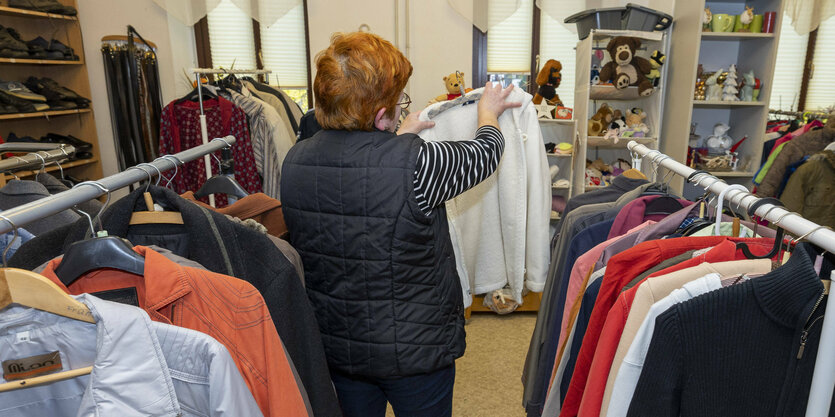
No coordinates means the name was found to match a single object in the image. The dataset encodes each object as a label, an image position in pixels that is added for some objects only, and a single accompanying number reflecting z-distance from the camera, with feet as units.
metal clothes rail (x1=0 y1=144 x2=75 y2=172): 4.25
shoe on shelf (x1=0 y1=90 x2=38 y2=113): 10.03
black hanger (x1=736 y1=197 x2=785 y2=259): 3.10
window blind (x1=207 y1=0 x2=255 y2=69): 13.15
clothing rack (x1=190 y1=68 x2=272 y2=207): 7.73
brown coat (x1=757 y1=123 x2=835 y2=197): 9.30
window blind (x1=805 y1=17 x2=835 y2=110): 11.37
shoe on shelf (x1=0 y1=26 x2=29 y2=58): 10.14
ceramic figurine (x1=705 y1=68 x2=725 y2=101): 11.09
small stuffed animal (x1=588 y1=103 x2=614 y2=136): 11.24
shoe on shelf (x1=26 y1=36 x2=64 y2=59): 10.79
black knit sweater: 2.67
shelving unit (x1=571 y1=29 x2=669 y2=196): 10.43
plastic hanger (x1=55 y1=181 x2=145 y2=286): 2.79
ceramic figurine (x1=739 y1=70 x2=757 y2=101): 10.81
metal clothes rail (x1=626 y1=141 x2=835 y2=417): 2.54
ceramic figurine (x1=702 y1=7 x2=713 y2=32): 10.77
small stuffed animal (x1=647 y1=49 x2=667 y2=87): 10.47
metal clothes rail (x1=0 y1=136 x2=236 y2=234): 2.61
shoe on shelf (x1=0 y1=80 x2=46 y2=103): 10.26
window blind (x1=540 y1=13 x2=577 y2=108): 12.82
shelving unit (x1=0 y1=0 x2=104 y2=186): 11.50
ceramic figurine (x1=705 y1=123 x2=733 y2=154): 11.48
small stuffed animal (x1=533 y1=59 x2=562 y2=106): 11.23
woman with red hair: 3.78
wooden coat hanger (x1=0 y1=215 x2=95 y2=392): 2.38
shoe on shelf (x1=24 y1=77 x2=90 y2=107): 11.02
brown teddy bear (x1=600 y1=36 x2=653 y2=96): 10.43
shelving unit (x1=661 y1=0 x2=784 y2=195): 10.60
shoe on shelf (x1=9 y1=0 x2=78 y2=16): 10.61
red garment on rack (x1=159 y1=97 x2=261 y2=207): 9.16
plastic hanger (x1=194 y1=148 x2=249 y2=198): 4.76
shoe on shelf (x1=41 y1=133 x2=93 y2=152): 11.18
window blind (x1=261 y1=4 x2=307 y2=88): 13.10
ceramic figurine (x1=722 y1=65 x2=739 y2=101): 10.98
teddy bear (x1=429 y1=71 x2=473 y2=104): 11.07
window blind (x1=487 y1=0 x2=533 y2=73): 12.87
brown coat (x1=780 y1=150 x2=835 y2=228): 8.89
